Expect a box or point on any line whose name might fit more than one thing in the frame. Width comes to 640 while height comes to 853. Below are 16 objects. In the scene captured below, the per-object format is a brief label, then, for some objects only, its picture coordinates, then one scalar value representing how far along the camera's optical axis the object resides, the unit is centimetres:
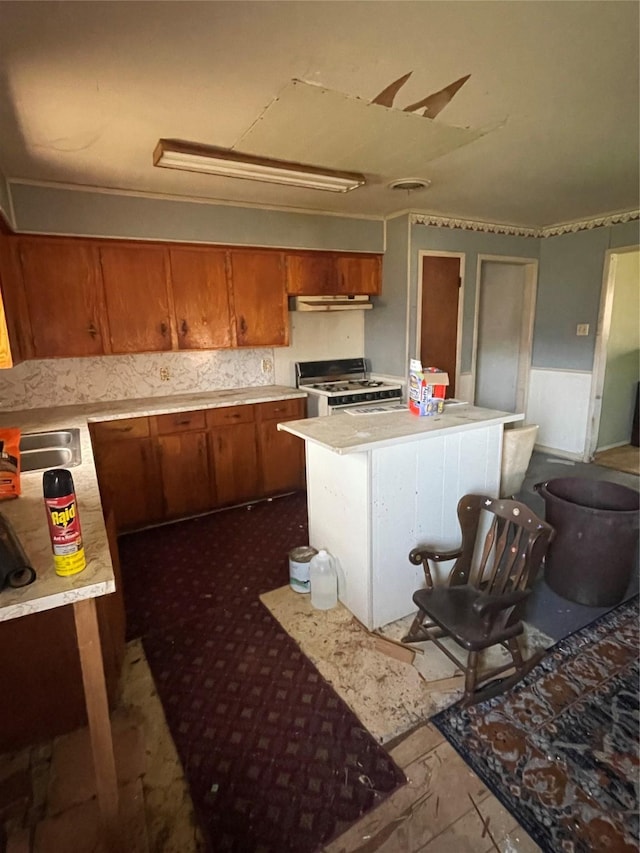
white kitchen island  204
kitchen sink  234
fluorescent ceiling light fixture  235
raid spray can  110
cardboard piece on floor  200
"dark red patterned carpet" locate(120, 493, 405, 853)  139
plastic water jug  230
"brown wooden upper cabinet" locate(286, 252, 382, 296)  387
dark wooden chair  174
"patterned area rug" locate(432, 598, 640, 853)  134
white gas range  378
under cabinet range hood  390
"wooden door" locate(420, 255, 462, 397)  411
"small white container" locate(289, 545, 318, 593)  245
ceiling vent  301
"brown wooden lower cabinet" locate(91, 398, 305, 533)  317
